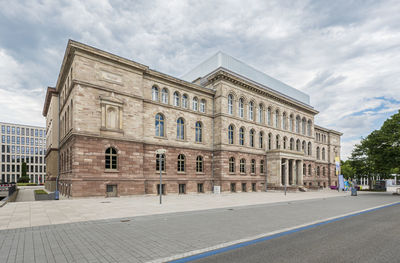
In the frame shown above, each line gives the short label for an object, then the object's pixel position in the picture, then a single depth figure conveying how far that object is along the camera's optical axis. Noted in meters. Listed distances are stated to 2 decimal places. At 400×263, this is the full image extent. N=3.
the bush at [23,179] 71.16
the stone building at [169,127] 22.69
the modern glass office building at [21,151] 96.69
